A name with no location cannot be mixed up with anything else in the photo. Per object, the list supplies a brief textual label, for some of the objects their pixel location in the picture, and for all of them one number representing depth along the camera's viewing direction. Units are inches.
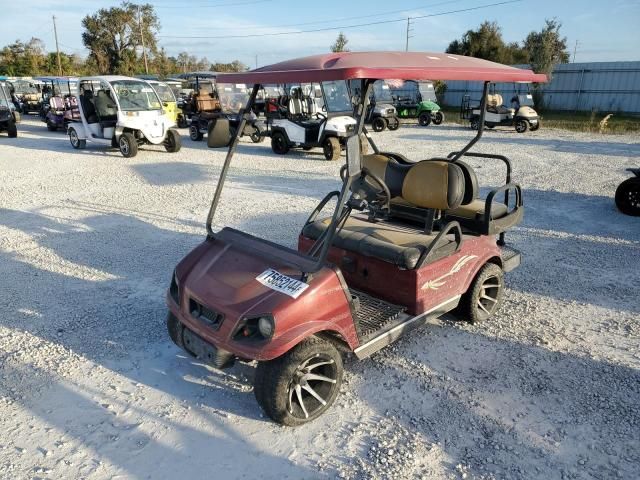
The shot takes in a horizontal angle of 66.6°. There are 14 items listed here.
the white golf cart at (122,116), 428.8
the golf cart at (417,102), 701.9
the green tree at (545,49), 1002.1
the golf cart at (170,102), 627.2
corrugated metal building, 869.8
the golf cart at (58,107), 600.7
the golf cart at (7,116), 557.0
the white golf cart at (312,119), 417.7
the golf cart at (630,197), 257.3
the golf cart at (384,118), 630.5
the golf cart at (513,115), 621.0
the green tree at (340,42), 1320.1
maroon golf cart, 100.1
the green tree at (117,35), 1609.3
